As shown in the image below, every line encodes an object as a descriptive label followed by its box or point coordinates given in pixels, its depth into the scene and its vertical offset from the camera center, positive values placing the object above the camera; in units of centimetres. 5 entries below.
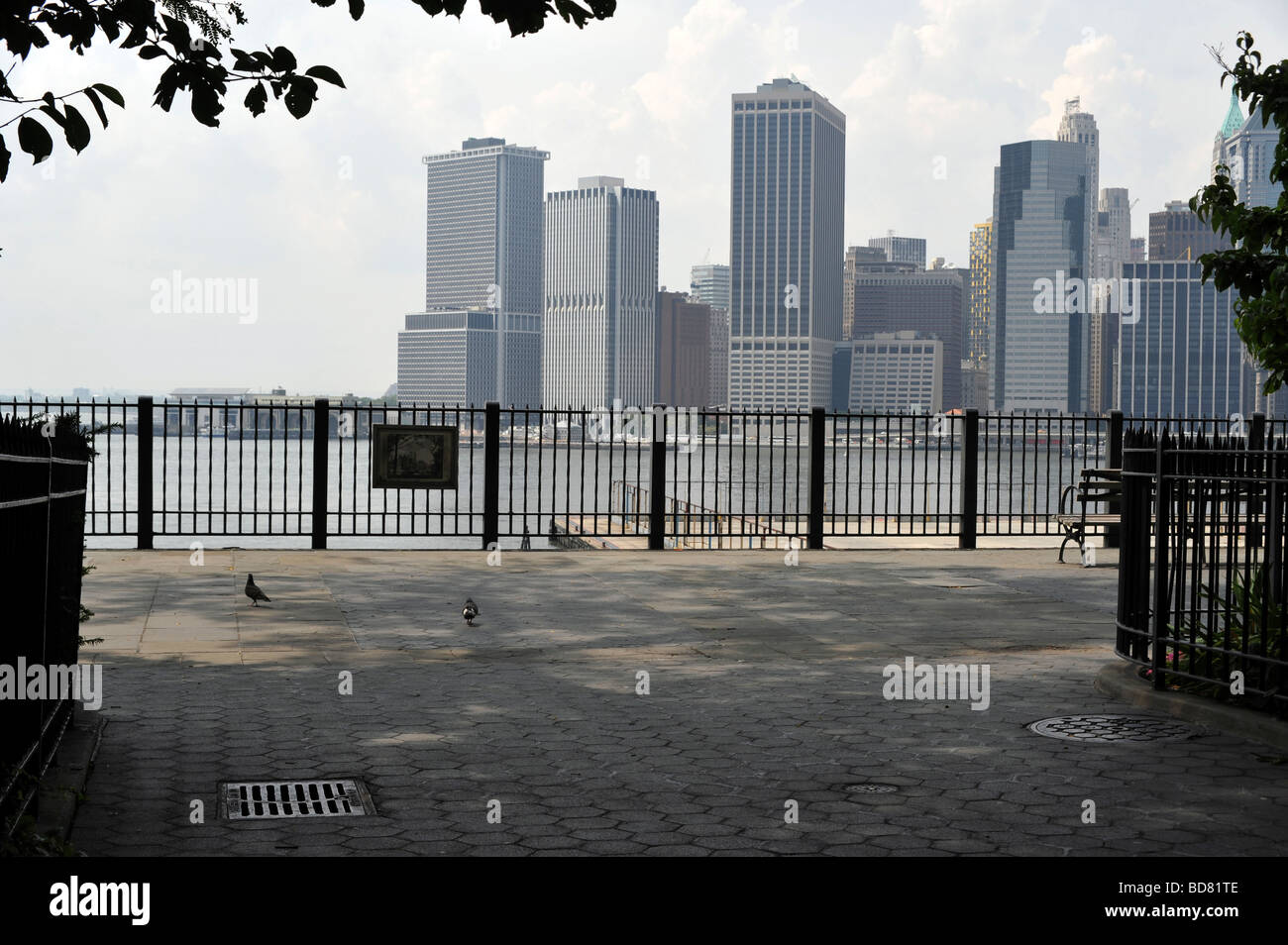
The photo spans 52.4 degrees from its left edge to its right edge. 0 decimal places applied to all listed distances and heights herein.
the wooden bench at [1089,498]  1670 -66
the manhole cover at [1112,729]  708 -154
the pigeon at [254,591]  1173 -137
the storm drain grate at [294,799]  543 -155
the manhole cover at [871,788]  588 -154
